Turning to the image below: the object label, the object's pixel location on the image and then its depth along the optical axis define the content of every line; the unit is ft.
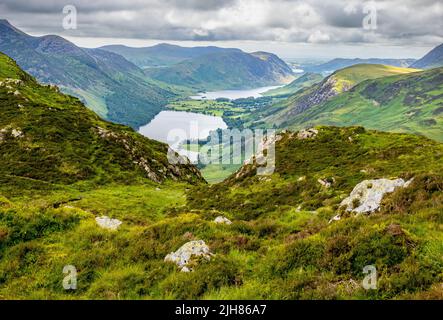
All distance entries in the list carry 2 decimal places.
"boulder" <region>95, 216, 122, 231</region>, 58.50
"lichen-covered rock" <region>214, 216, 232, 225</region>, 79.00
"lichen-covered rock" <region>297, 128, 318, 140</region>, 252.42
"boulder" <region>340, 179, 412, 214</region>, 72.87
